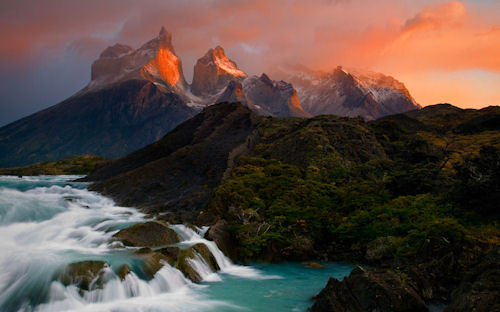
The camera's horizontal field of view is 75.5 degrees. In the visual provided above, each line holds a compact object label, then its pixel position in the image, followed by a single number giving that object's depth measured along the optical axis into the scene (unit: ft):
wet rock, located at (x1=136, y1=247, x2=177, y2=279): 57.43
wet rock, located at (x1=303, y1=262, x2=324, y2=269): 75.12
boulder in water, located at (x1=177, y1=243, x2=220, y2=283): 63.10
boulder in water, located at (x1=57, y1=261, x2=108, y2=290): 48.93
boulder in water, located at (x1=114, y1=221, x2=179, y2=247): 69.82
